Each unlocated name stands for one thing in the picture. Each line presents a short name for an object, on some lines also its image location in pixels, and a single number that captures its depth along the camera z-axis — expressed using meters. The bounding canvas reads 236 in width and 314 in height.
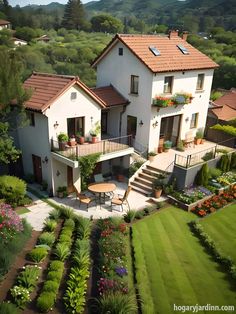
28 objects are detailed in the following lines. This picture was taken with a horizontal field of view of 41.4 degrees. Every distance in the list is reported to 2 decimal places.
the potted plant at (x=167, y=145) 26.11
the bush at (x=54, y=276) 13.34
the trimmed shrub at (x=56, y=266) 13.95
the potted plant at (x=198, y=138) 28.30
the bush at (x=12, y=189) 19.59
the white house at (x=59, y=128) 20.45
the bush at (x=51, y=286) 12.77
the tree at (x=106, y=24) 127.99
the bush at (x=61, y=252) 14.73
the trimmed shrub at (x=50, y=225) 17.11
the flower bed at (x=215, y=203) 20.08
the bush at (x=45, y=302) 12.01
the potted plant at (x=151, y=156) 24.53
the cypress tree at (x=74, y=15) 121.88
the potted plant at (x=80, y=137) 22.12
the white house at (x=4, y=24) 94.14
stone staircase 22.53
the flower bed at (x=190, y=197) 20.58
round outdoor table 20.47
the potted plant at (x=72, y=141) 21.50
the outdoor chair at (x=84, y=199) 20.18
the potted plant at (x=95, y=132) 22.63
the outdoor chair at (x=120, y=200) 20.10
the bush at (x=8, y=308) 11.30
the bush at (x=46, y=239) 15.76
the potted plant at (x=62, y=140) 20.83
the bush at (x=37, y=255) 14.56
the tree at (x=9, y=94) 18.30
